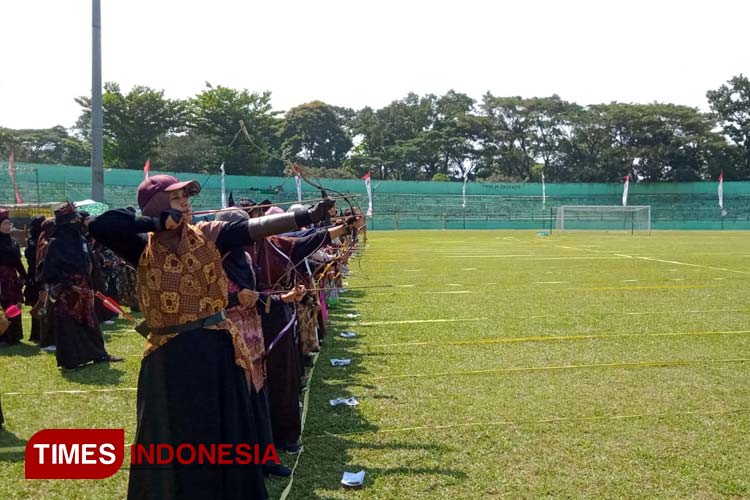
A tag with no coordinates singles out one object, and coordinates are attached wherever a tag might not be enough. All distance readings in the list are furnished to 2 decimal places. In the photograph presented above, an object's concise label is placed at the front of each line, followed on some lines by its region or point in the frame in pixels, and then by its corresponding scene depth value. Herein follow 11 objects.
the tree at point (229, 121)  38.03
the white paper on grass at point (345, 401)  6.04
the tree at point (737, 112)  65.44
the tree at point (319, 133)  65.25
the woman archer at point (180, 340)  3.44
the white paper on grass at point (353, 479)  4.29
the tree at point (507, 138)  67.62
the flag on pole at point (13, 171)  28.70
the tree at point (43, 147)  55.50
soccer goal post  54.94
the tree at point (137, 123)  47.16
